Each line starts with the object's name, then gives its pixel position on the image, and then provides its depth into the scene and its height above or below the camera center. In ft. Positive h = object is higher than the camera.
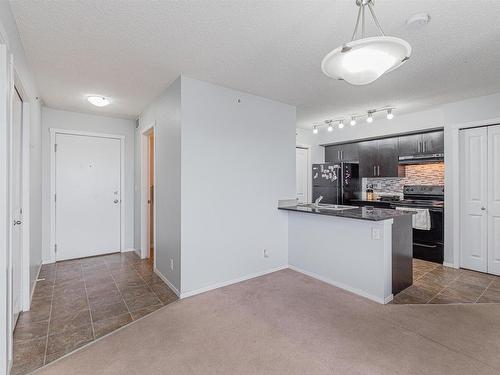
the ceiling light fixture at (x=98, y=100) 11.18 +3.76
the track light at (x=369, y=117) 13.55 +3.69
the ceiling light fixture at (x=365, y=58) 4.33 +2.34
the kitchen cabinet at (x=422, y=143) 13.76 +2.40
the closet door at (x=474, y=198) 11.84 -0.54
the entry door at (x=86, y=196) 13.74 -0.49
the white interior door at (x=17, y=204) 7.48 -0.52
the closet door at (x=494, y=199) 11.44 -0.59
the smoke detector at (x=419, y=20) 5.99 +3.92
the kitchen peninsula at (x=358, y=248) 9.04 -2.40
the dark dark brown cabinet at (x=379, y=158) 15.94 +1.83
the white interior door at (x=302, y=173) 19.30 +1.00
